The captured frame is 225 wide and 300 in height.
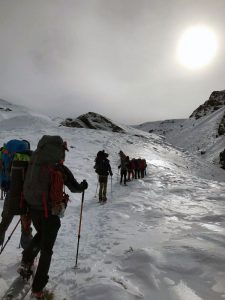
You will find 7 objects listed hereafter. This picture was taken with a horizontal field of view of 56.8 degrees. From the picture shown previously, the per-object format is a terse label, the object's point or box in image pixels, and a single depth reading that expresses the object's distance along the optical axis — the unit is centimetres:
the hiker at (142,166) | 1559
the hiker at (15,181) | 326
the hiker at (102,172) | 911
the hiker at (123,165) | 1307
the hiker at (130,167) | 1426
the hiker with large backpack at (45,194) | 285
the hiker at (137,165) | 1489
